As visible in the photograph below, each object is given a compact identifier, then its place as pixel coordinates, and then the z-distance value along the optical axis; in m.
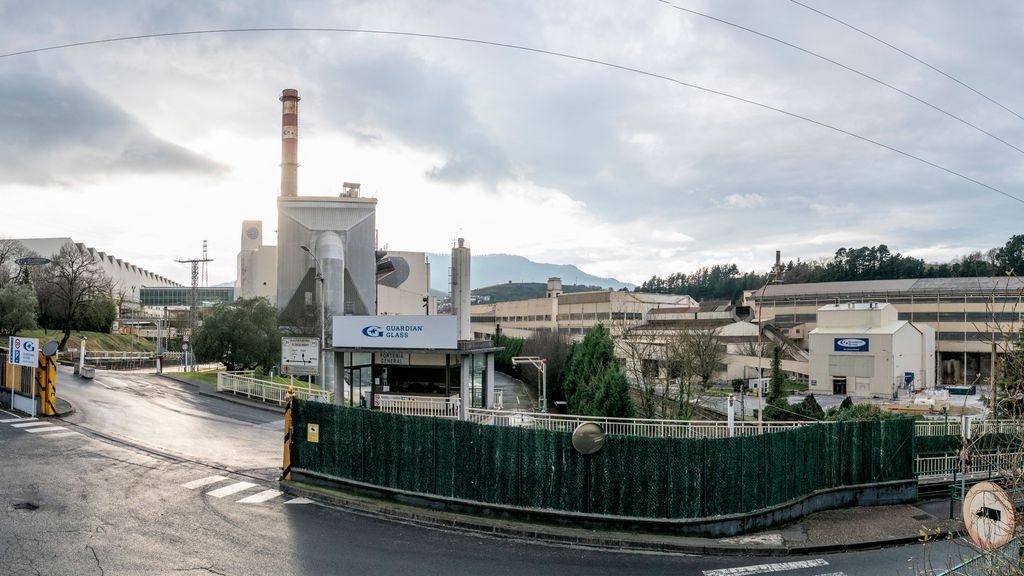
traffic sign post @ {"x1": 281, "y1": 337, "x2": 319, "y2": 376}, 29.44
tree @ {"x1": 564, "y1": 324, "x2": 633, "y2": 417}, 31.28
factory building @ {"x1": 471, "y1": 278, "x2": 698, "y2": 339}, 90.19
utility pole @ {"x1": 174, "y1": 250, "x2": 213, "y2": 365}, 61.72
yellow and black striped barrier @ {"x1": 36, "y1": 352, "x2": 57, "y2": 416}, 20.39
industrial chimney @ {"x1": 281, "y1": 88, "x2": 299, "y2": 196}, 62.41
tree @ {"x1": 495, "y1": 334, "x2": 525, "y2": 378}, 74.56
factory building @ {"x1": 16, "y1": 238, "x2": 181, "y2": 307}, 91.88
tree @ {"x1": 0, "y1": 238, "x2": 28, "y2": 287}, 74.59
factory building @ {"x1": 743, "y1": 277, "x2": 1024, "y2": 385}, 76.12
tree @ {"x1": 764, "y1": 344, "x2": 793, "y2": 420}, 36.41
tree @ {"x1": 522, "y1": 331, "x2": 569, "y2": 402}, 56.22
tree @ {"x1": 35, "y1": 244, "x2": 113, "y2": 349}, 54.75
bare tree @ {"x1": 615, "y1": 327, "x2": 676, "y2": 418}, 33.53
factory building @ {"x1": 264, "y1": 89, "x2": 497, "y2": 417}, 18.30
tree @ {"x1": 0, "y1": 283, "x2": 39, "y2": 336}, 50.34
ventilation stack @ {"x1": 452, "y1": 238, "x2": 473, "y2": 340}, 77.62
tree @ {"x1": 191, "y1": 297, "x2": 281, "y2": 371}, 38.97
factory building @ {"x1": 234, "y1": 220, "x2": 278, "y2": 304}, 76.19
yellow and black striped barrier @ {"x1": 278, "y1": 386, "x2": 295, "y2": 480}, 14.48
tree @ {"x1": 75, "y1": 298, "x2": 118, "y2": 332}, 66.25
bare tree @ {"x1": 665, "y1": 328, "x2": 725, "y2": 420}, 36.97
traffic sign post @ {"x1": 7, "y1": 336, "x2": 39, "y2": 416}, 20.69
